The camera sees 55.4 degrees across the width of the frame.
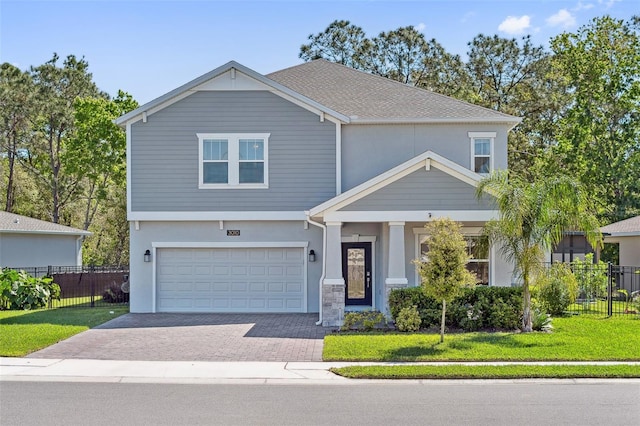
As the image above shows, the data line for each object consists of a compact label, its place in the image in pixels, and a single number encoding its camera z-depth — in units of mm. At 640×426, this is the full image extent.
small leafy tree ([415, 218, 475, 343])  13445
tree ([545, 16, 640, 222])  31562
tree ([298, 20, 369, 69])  41062
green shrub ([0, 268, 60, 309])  20453
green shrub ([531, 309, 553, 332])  15453
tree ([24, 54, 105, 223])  38938
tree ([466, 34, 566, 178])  37250
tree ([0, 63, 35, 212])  37688
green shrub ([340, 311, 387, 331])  15484
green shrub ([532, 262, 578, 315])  15625
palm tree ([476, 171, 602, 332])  14844
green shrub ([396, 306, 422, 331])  15148
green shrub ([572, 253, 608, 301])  20984
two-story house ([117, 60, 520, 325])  19672
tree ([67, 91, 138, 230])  35750
